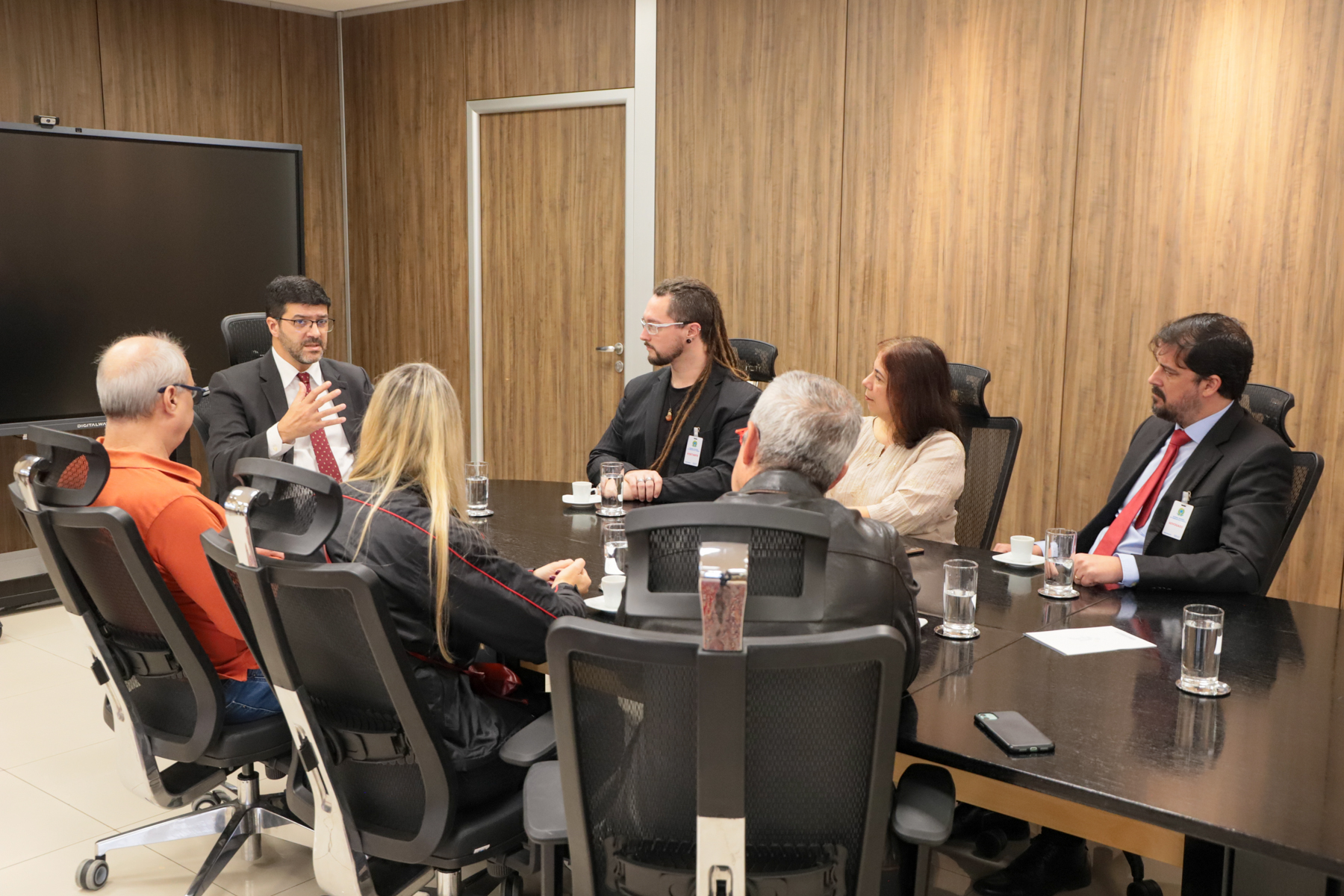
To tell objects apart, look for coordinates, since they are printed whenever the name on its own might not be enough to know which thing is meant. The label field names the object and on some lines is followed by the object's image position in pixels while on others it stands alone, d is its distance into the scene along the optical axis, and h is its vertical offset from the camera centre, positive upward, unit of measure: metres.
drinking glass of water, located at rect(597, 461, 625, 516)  3.35 -0.66
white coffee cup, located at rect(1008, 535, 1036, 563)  2.91 -0.70
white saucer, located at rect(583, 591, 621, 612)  2.52 -0.74
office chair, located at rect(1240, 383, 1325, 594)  2.83 -0.47
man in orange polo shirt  2.50 -0.51
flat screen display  5.10 +0.06
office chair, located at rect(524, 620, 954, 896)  1.38 -0.64
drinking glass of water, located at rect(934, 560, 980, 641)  2.33 -0.67
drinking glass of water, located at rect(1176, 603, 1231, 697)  2.02 -0.66
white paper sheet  2.28 -0.74
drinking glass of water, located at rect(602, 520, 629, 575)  2.78 -0.69
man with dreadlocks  3.95 -0.46
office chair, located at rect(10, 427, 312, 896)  2.33 -0.82
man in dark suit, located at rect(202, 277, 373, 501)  3.82 -0.46
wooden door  6.26 -0.11
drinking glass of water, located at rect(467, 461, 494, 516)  3.39 -0.67
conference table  1.62 -0.74
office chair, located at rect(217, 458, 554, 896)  1.80 -0.80
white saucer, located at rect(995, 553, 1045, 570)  2.90 -0.73
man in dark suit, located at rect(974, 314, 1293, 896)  2.70 -0.56
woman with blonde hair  2.07 -0.55
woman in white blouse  3.29 -0.52
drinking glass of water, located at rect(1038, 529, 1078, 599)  2.64 -0.67
